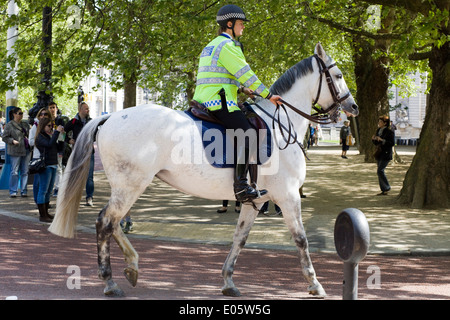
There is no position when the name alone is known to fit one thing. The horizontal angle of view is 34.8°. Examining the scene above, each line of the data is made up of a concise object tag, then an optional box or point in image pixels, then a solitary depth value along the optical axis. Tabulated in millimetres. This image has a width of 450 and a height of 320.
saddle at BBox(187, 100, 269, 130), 7141
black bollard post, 4773
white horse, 6961
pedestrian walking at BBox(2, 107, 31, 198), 16641
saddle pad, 7094
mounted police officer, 7012
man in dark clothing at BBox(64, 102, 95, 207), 13867
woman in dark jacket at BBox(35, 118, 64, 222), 12773
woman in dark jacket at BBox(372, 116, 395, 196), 18156
